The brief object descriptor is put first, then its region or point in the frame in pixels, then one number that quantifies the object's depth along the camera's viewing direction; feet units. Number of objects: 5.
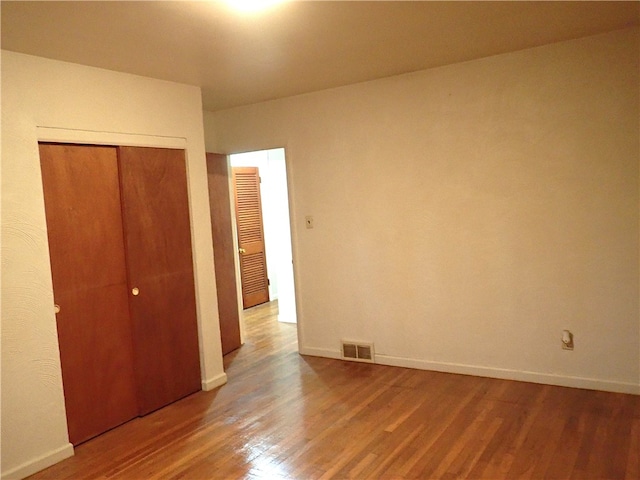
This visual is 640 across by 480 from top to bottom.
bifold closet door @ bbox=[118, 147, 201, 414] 11.57
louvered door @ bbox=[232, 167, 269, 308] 22.07
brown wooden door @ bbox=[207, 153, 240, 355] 16.21
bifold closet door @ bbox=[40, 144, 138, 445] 10.13
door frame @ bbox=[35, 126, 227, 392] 10.49
